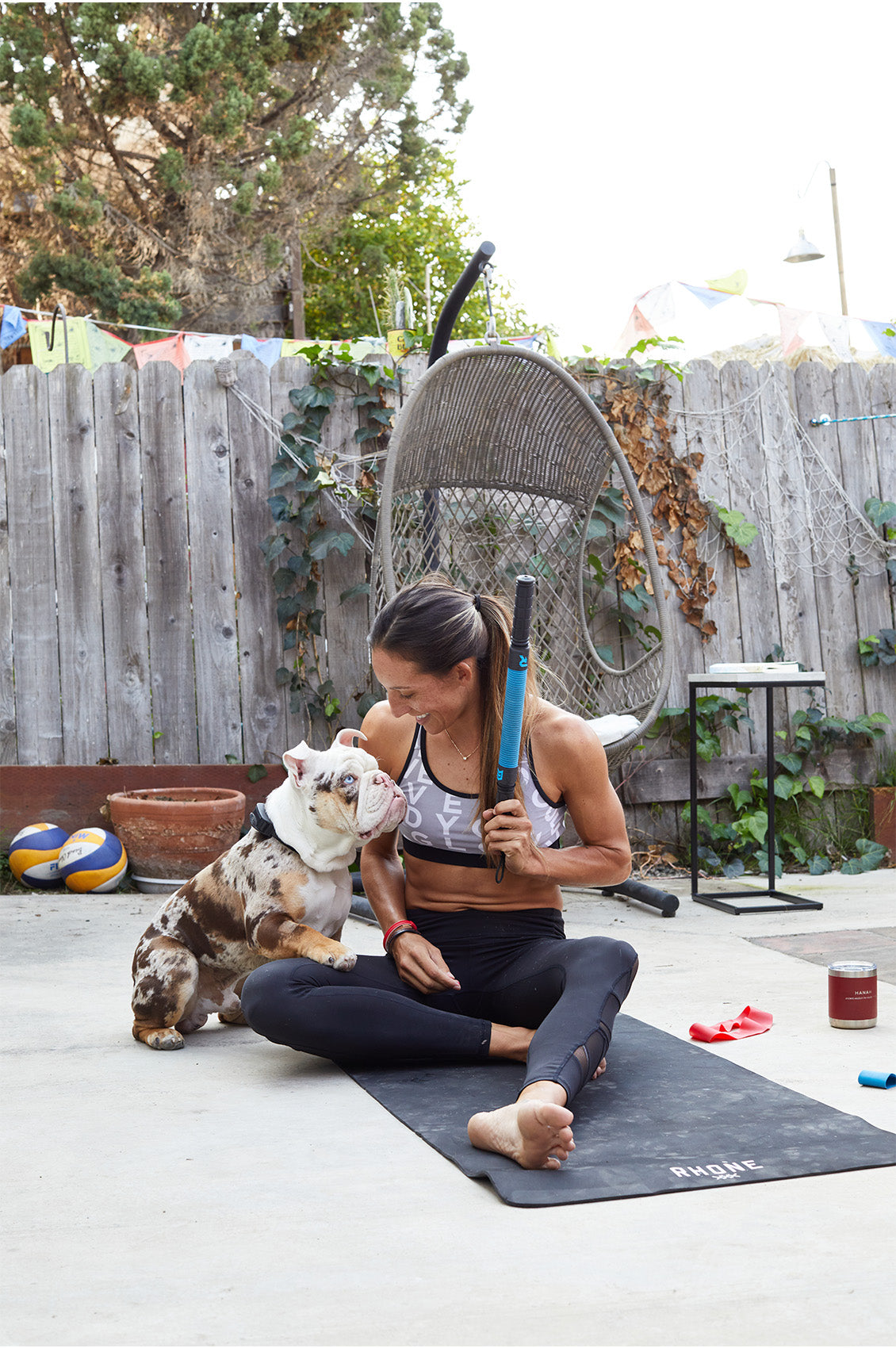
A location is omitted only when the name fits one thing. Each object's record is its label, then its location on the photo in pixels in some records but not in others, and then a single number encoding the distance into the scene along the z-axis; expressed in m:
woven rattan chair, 4.43
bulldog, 2.26
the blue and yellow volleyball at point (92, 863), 4.14
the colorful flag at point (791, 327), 9.28
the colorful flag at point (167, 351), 8.85
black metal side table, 3.94
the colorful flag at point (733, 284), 9.60
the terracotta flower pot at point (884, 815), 4.77
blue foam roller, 2.09
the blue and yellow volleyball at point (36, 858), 4.21
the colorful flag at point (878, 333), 9.63
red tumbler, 2.43
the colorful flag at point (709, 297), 9.57
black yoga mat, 1.67
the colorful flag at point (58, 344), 7.59
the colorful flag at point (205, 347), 8.93
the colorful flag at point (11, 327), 7.70
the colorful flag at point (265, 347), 8.00
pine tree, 11.38
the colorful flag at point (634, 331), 9.62
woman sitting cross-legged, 2.14
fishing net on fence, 4.89
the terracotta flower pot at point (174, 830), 4.16
